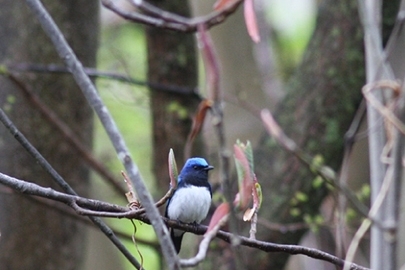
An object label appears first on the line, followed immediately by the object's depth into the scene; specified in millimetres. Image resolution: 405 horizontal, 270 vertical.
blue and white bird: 8078
